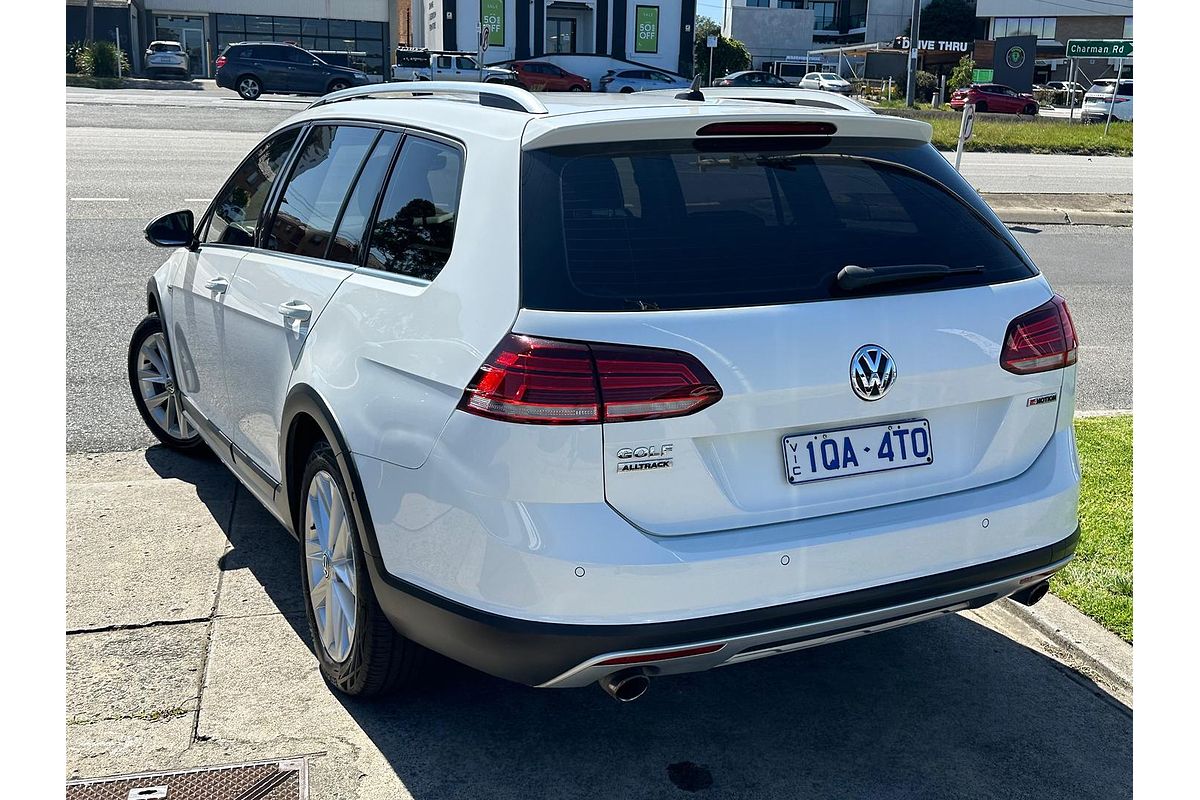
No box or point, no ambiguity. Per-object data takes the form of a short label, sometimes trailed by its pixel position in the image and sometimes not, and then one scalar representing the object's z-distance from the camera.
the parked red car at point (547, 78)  44.99
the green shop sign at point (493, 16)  56.75
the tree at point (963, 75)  59.84
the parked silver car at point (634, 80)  46.38
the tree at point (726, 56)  71.51
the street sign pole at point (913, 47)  44.50
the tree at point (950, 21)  90.12
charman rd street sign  36.16
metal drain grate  3.09
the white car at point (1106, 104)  44.84
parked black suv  37.31
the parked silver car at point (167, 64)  48.97
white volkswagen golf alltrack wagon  2.73
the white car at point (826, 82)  58.43
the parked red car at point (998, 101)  49.72
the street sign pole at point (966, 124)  15.41
